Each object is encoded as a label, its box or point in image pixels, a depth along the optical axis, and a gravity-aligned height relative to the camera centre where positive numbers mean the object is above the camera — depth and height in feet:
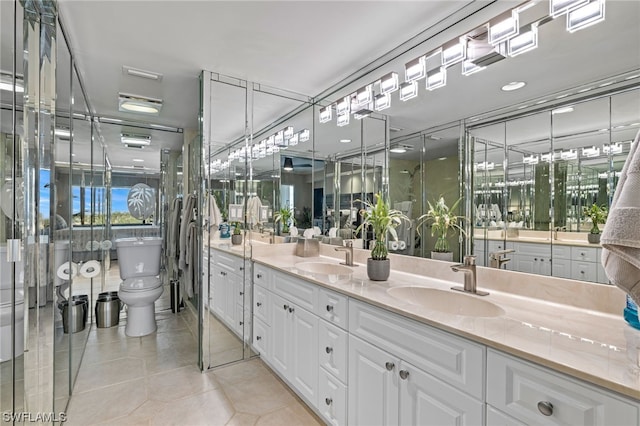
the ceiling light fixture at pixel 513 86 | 5.26 +2.18
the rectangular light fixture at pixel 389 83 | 7.39 +3.12
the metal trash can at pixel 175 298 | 13.25 -3.83
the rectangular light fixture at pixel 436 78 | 6.41 +2.82
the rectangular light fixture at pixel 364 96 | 8.09 +3.09
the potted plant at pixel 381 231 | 6.25 -0.47
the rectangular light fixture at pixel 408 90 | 7.04 +2.81
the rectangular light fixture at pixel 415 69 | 6.69 +3.13
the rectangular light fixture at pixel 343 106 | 8.89 +3.08
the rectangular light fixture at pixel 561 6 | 4.53 +3.09
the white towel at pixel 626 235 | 2.76 -0.22
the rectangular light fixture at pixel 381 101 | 7.71 +2.79
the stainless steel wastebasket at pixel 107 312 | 11.38 -3.83
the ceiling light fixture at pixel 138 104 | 10.05 +3.62
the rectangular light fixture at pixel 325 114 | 9.62 +3.05
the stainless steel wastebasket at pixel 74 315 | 6.89 -2.95
